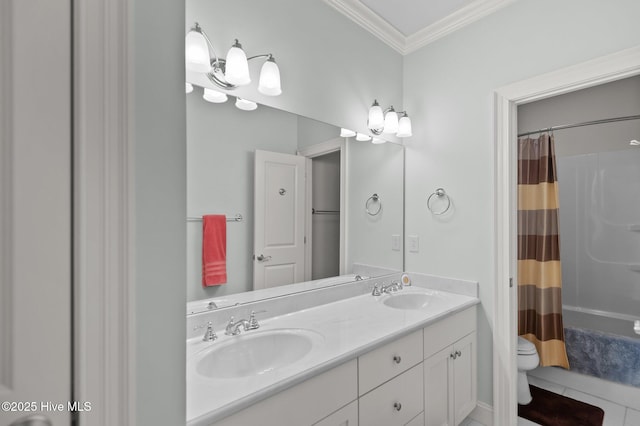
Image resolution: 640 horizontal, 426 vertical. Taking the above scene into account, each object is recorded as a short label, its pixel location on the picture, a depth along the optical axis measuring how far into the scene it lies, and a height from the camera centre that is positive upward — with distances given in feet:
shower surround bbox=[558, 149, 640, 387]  8.68 -0.98
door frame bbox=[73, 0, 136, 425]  1.82 -0.01
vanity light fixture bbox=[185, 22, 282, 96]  4.20 +2.15
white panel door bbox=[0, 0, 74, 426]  1.67 +0.02
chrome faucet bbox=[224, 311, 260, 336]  4.36 -1.58
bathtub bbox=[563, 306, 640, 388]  7.33 -3.27
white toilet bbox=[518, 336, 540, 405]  7.20 -3.47
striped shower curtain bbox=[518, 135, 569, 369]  8.20 -1.02
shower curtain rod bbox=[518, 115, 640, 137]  7.88 +2.38
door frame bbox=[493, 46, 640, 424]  6.19 -0.78
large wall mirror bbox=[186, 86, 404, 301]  4.49 +0.33
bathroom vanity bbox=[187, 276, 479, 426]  3.10 -1.82
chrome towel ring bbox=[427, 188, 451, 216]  7.07 +0.36
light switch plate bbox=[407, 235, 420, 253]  7.61 -0.69
